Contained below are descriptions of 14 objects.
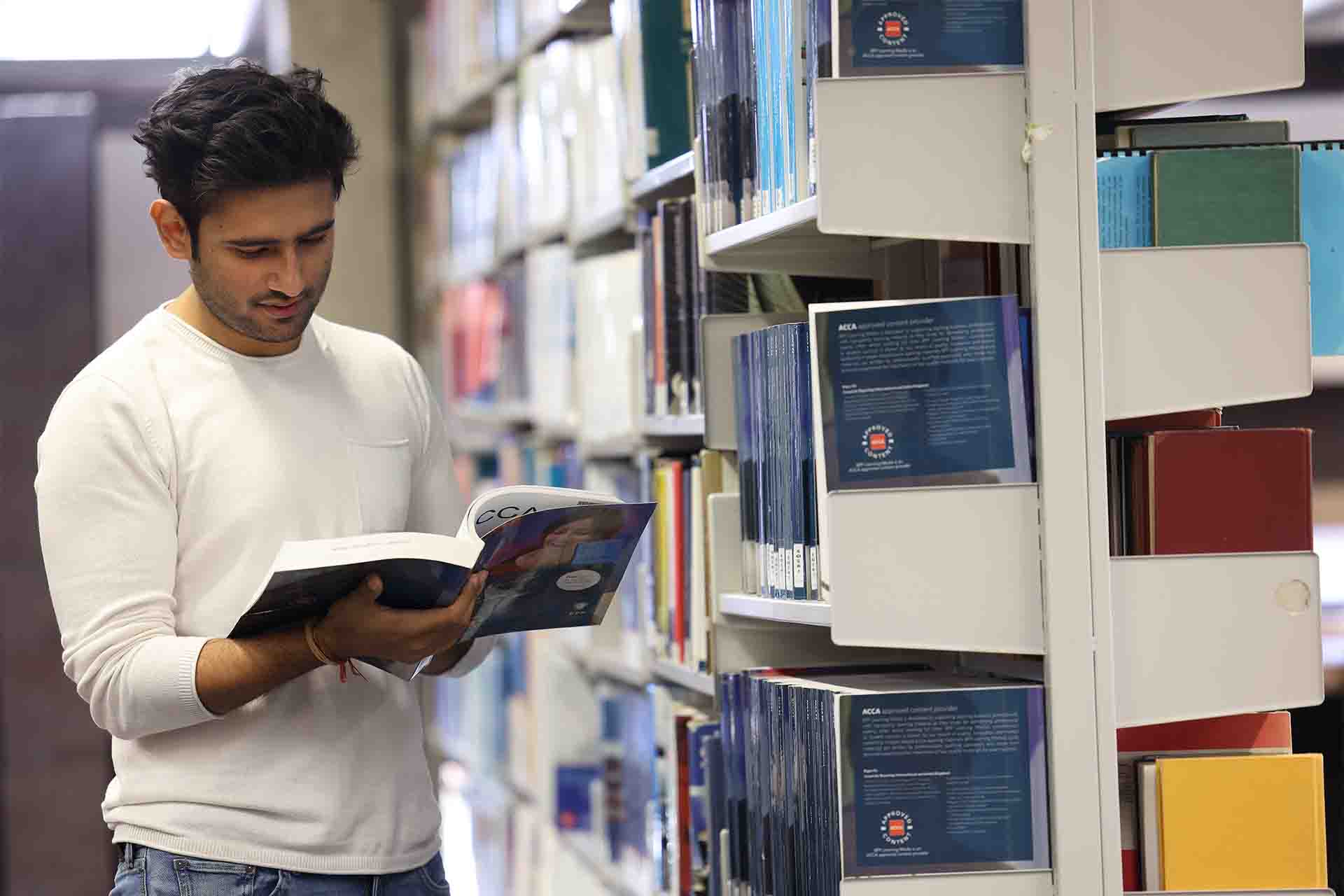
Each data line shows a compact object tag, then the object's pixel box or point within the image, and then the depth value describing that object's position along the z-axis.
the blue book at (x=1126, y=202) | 3.60
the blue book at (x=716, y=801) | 4.14
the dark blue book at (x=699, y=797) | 4.28
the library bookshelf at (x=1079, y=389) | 3.55
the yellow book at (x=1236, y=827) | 3.57
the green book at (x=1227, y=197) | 3.58
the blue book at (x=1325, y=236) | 3.63
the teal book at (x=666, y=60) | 4.51
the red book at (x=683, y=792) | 4.39
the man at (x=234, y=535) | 3.57
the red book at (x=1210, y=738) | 3.64
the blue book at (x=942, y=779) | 3.57
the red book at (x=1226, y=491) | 3.55
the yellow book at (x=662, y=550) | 4.56
